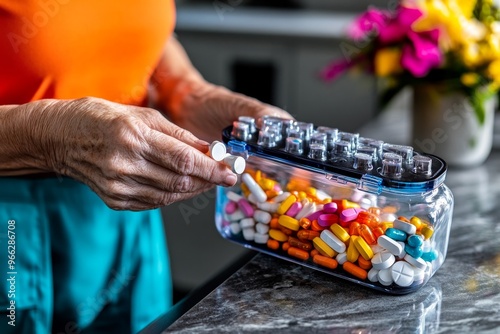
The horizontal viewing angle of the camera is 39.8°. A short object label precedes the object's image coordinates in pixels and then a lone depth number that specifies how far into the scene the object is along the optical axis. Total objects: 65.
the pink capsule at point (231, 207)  0.89
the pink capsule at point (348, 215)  0.79
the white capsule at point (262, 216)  0.85
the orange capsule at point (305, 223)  0.81
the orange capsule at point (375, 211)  0.79
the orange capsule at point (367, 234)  0.78
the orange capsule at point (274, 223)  0.85
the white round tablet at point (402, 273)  0.78
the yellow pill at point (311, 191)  0.83
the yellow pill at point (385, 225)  0.78
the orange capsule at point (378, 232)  0.78
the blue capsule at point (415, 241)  0.76
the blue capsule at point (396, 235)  0.76
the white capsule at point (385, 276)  0.78
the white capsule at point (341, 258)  0.81
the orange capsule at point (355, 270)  0.80
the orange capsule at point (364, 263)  0.79
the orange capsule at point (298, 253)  0.84
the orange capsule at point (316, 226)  0.81
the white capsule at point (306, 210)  0.82
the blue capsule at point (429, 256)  0.78
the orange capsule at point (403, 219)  0.78
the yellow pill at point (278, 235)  0.86
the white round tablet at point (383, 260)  0.77
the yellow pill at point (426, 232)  0.77
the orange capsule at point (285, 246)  0.86
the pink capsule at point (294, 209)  0.82
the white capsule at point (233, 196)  0.88
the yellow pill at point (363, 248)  0.78
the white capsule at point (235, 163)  0.79
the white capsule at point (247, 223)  0.87
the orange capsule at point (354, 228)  0.78
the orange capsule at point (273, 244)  0.87
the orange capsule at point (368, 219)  0.78
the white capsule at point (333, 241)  0.80
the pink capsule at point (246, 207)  0.87
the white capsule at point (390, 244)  0.76
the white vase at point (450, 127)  1.29
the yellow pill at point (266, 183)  0.85
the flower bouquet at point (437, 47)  1.22
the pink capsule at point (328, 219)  0.80
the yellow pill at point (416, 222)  0.77
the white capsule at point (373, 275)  0.79
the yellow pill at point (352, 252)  0.79
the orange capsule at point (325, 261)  0.82
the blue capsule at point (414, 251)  0.76
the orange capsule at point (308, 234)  0.82
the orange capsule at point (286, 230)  0.85
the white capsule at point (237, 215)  0.88
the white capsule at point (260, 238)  0.87
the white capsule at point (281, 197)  0.84
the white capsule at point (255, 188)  0.85
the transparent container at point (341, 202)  0.77
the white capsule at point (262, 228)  0.87
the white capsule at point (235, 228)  0.89
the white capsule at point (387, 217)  0.78
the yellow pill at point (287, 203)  0.83
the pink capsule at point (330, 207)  0.80
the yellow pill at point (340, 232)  0.79
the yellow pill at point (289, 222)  0.82
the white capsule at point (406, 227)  0.76
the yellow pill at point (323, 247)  0.81
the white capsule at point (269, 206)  0.84
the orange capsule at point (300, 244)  0.84
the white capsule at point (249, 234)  0.88
